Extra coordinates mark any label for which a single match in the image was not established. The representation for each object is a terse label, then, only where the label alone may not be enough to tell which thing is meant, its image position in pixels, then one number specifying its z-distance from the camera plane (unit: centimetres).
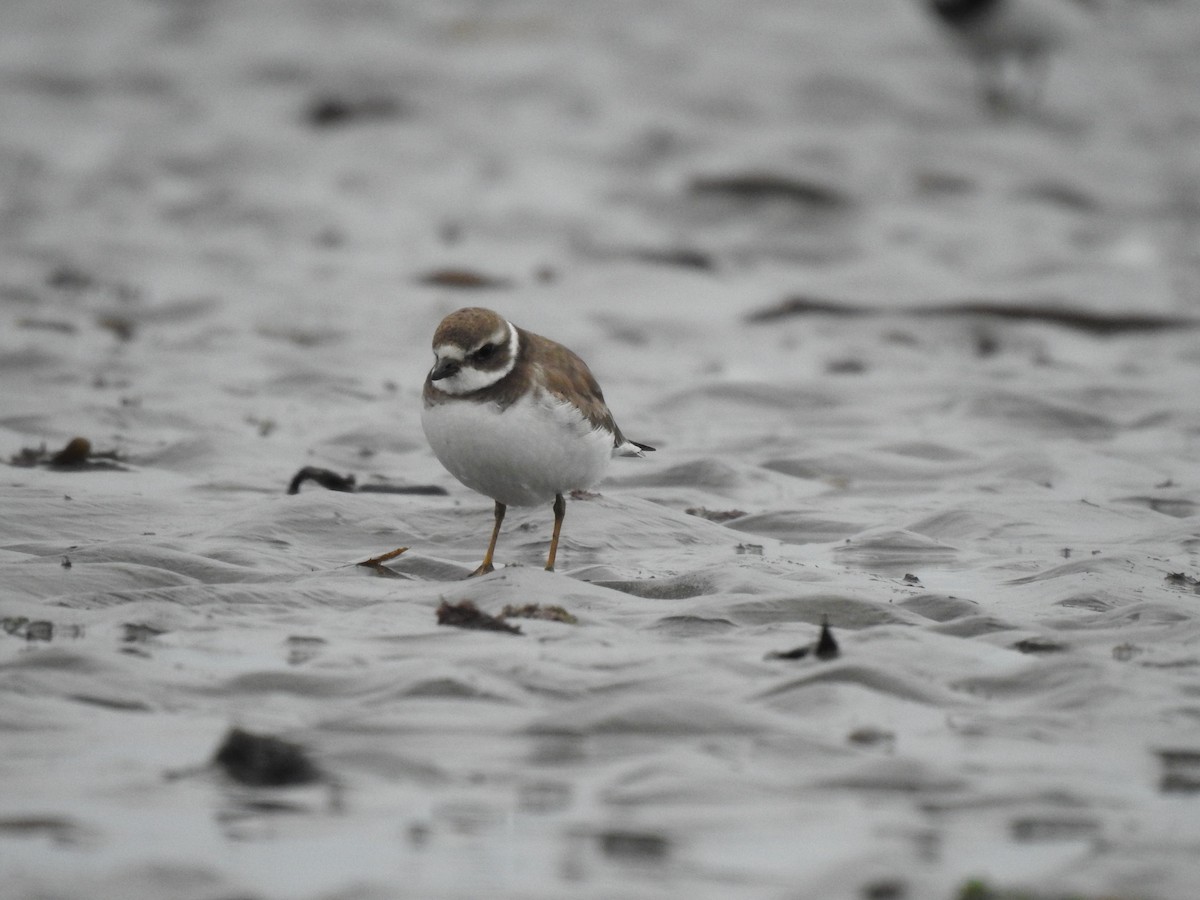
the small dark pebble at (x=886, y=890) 675
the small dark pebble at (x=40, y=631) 959
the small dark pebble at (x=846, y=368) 2134
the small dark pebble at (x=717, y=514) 1443
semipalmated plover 1216
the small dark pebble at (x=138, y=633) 974
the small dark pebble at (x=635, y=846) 707
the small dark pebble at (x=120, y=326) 2122
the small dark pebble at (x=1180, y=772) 789
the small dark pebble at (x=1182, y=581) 1177
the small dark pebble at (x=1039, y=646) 1015
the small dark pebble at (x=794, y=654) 980
